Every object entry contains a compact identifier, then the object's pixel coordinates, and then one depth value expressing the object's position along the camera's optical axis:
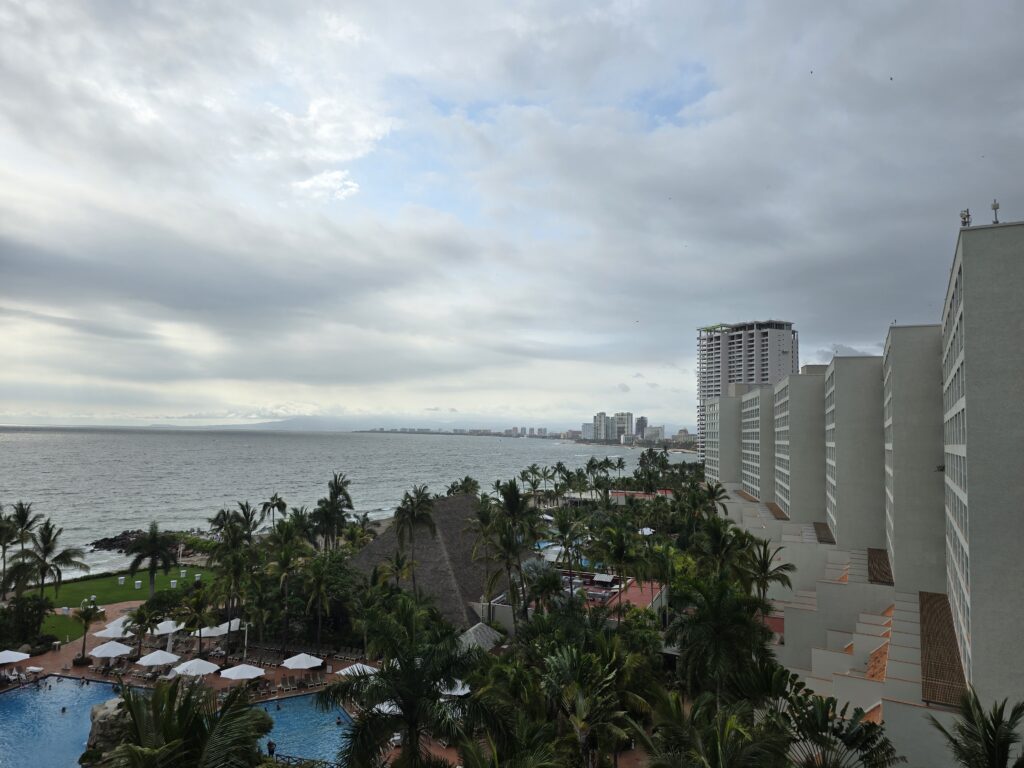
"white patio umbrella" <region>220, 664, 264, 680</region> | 34.25
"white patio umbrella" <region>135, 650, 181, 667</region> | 34.94
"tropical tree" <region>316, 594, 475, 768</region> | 16.56
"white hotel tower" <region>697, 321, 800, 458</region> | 190.50
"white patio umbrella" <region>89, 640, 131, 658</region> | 36.31
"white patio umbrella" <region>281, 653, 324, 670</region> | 35.50
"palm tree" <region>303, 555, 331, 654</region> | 40.47
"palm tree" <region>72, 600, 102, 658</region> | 38.84
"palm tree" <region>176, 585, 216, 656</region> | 38.56
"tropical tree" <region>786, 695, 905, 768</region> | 16.72
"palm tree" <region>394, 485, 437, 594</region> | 47.62
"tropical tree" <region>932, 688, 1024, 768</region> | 14.22
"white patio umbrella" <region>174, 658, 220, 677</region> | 33.28
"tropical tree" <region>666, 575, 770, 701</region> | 23.64
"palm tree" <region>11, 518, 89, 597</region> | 43.47
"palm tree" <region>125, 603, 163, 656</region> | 38.69
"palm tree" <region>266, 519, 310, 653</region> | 41.75
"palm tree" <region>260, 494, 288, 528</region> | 75.65
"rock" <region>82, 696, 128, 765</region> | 24.91
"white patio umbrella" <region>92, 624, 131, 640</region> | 40.74
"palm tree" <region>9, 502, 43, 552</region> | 45.56
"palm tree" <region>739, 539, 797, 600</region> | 36.34
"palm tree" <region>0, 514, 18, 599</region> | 45.28
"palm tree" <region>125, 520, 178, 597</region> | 47.81
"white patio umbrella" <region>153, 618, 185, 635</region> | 39.56
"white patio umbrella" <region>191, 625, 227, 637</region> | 40.84
